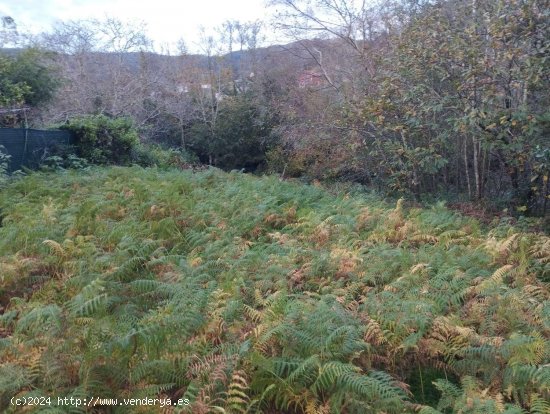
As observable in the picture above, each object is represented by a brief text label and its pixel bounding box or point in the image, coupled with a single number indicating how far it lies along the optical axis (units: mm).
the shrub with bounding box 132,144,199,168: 18125
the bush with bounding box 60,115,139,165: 15828
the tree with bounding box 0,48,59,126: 13977
